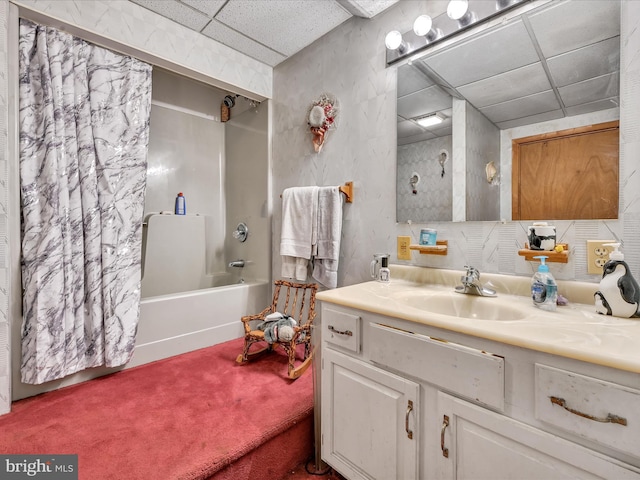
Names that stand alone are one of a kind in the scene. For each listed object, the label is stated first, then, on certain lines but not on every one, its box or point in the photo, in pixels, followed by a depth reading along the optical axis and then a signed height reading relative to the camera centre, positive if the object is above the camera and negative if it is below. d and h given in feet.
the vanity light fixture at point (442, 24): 4.33 +3.34
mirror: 3.64 +1.96
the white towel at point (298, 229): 6.50 +0.17
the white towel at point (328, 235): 6.15 +0.04
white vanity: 2.15 -1.33
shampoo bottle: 8.75 +0.95
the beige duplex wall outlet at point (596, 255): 3.55 -0.22
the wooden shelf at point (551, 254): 3.68 -0.22
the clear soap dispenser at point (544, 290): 3.38 -0.62
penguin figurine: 2.98 -0.55
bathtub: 6.46 -1.91
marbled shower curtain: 4.97 +0.71
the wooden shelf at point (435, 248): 4.81 -0.18
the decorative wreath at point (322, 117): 6.56 +2.64
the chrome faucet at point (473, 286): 4.05 -0.68
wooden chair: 5.83 -1.85
